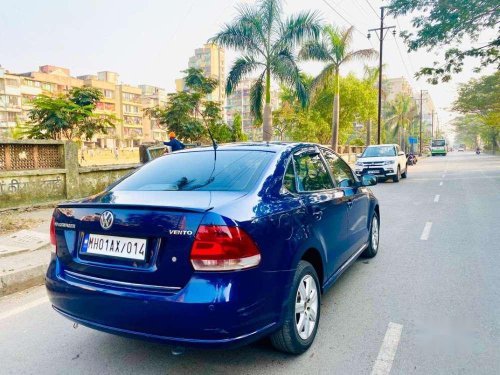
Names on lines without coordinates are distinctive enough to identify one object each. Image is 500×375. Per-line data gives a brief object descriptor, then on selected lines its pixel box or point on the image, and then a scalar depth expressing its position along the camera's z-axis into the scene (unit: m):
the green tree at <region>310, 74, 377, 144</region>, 35.22
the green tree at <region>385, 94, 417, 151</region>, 63.66
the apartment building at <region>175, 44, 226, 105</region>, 136.38
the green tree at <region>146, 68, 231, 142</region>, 20.09
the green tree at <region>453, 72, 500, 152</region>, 38.87
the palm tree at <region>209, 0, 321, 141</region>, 20.50
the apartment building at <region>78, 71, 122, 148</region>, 80.94
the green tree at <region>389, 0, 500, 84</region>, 17.72
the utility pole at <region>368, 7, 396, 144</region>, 29.72
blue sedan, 2.43
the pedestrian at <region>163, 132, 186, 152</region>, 12.18
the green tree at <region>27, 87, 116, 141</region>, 12.22
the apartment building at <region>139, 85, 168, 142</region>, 96.96
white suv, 17.95
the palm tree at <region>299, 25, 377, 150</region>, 26.55
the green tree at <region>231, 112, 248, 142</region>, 23.15
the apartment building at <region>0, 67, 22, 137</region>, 64.12
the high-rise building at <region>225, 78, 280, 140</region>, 120.06
